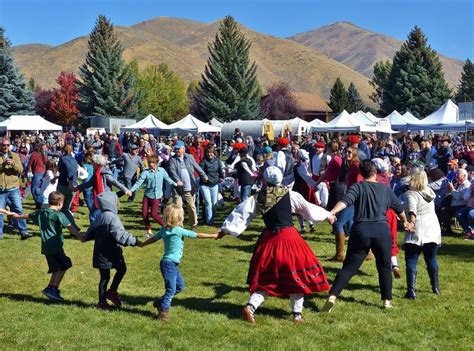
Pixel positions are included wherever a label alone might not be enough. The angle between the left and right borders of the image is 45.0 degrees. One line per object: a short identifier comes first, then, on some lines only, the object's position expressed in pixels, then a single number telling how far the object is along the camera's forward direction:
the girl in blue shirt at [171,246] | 6.28
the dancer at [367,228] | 6.48
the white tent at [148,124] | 34.81
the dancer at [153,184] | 11.00
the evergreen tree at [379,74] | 88.96
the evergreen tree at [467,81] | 81.19
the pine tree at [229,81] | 62.03
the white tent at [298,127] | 42.22
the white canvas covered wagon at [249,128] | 42.19
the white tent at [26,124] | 34.56
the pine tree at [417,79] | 61.97
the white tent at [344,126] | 29.92
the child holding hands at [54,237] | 7.00
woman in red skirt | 6.16
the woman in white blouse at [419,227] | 7.16
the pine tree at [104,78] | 60.00
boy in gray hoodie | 6.63
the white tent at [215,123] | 48.19
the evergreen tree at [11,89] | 53.23
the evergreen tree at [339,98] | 78.12
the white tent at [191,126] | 34.91
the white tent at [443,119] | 27.76
